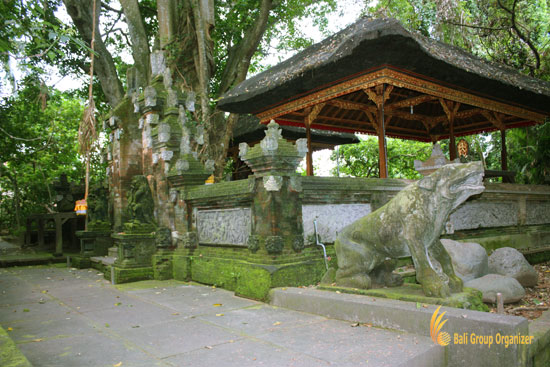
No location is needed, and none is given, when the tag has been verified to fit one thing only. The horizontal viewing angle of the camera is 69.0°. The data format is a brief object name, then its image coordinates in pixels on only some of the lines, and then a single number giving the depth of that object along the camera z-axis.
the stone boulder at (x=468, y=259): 6.22
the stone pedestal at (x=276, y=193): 5.82
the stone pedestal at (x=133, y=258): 7.98
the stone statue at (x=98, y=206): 11.57
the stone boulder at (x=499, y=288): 5.73
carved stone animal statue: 4.21
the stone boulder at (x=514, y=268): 6.90
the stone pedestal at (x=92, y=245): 11.05
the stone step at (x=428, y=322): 3.31
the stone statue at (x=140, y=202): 8.35
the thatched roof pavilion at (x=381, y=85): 8.17
